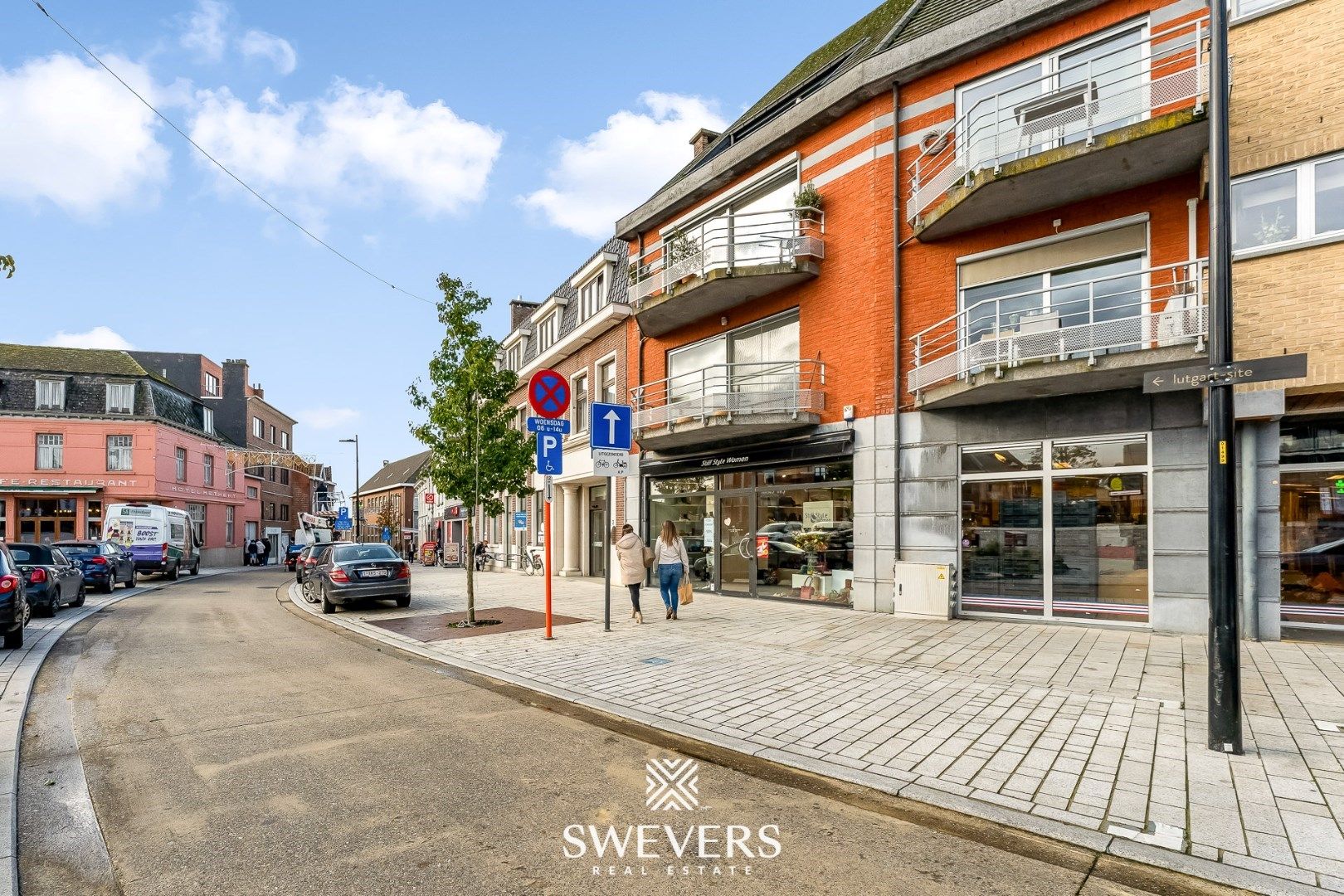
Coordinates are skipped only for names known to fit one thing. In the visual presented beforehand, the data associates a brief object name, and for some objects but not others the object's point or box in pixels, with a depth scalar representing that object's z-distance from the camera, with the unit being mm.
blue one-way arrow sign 10454
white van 25750
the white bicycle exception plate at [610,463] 10406
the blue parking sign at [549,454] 10000
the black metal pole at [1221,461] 4879
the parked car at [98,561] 19766
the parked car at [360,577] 14555
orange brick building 9852
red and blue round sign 9883
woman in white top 12031
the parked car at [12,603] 9602
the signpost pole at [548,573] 9945
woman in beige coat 11784
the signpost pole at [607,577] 10406
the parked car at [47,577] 13336
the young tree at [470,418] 12203
